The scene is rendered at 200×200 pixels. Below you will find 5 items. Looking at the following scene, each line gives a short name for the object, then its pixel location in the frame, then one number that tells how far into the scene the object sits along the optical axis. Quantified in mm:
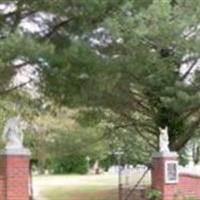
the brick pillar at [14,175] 16453
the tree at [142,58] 15375
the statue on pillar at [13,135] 16875
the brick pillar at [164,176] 19625
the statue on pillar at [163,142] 20156
